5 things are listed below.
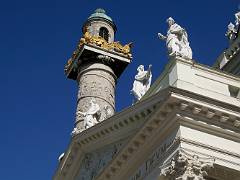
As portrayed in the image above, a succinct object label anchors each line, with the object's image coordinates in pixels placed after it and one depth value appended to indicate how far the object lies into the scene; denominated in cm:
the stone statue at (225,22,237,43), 3409
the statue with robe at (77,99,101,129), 2598
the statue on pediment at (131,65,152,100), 2395
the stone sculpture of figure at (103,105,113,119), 3127
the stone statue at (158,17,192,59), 2080
